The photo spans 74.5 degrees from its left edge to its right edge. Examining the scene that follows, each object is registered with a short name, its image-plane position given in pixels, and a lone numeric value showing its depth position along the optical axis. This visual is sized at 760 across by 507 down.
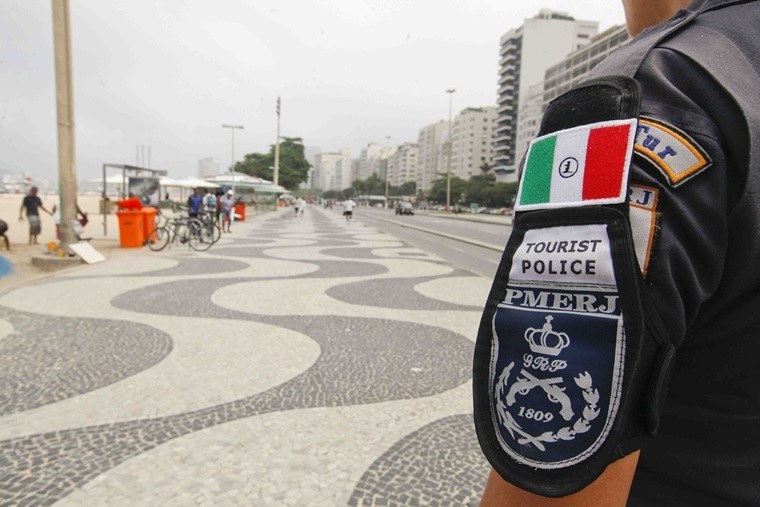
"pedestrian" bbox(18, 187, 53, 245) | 11.91
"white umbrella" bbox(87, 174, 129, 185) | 24.43
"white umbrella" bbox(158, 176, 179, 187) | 25.64
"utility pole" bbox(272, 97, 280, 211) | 45.78
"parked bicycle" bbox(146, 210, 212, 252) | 12.12
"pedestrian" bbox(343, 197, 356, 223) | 28.65
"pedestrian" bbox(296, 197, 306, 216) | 36.50
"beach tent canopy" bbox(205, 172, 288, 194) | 35.00
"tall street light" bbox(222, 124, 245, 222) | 40.03
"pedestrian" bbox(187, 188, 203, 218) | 14.23
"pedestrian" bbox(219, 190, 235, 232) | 19.25
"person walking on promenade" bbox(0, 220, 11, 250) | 10.34
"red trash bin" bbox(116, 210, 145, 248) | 12.34
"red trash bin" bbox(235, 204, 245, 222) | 27.22
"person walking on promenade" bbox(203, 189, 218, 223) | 17.48
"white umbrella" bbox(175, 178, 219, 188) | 25.94
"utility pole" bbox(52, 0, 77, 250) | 8.81
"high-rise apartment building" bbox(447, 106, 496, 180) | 127.69
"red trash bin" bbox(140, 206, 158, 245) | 12.70
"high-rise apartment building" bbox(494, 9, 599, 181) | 97.50
